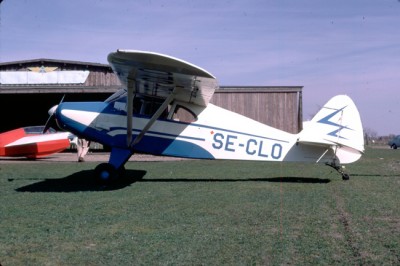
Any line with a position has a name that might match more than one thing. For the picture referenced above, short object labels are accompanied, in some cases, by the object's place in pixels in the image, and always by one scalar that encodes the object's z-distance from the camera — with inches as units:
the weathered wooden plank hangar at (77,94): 914.7
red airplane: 706.8
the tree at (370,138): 2341.0
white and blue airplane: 377.1
